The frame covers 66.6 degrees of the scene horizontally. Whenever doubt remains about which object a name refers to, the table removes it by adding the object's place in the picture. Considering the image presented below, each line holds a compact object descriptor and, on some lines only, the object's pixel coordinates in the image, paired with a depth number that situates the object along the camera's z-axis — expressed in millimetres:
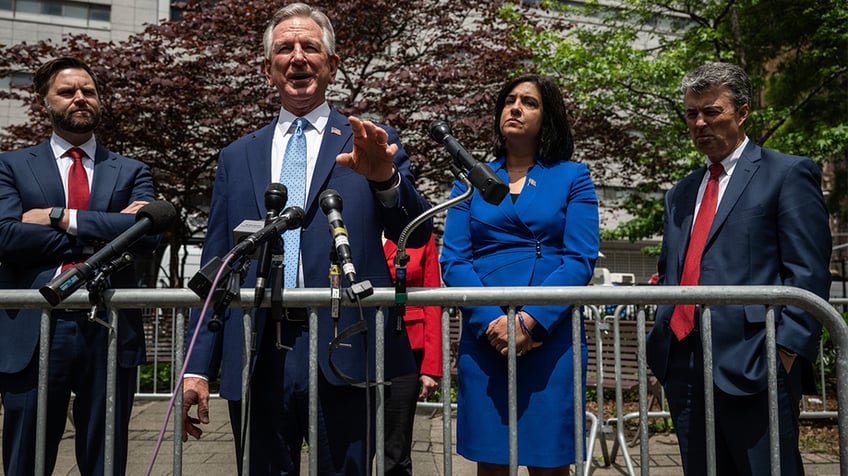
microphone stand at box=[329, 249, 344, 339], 1872
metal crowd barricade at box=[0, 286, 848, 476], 2107
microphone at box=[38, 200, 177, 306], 1829
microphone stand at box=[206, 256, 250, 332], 1856
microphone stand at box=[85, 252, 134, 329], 1990
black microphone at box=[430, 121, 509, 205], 1807
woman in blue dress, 2592
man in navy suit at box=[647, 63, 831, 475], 2383
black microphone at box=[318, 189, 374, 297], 1705
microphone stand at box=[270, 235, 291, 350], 1938
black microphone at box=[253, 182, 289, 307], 1848
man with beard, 2656
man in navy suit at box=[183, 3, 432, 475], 2146
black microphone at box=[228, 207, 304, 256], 1721
